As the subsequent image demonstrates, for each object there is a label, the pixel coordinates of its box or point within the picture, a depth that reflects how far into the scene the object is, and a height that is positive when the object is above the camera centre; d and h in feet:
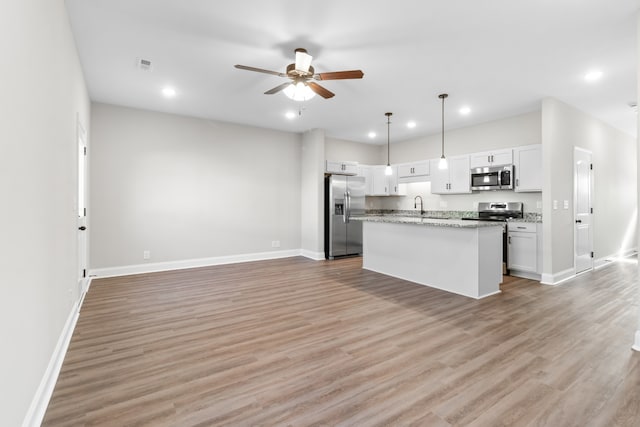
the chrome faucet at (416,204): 24.04 +0.46
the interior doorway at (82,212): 11.66 +0.02
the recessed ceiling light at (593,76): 12.15 +5.56
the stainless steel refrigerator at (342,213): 21.84 -0.19
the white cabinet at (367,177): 24.85 +2.85
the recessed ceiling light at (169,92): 14.16 +5.82
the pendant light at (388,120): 17.65 +5.77
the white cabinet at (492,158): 17.63 +3.18
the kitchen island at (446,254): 12.63 -2.06
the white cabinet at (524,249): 15.72 -2.15
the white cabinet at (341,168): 22.79 +3.37
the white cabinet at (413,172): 22.65 +3.03
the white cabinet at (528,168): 16.29 +2.35
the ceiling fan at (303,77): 9.71 +4.59
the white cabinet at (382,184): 25.23 +2.24
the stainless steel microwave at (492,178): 17.48 +1.95
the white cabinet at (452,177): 19.85 +2.29
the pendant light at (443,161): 14.79 +2.52
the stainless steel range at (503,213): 17.04 -0.21
